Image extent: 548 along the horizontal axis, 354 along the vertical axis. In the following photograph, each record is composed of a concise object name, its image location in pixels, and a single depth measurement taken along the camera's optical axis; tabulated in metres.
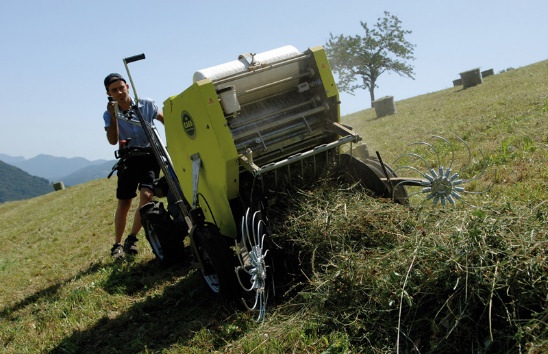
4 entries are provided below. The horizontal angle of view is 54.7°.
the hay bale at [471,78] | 22.06
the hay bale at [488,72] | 27.53
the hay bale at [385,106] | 20.66
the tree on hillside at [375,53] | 50.77
